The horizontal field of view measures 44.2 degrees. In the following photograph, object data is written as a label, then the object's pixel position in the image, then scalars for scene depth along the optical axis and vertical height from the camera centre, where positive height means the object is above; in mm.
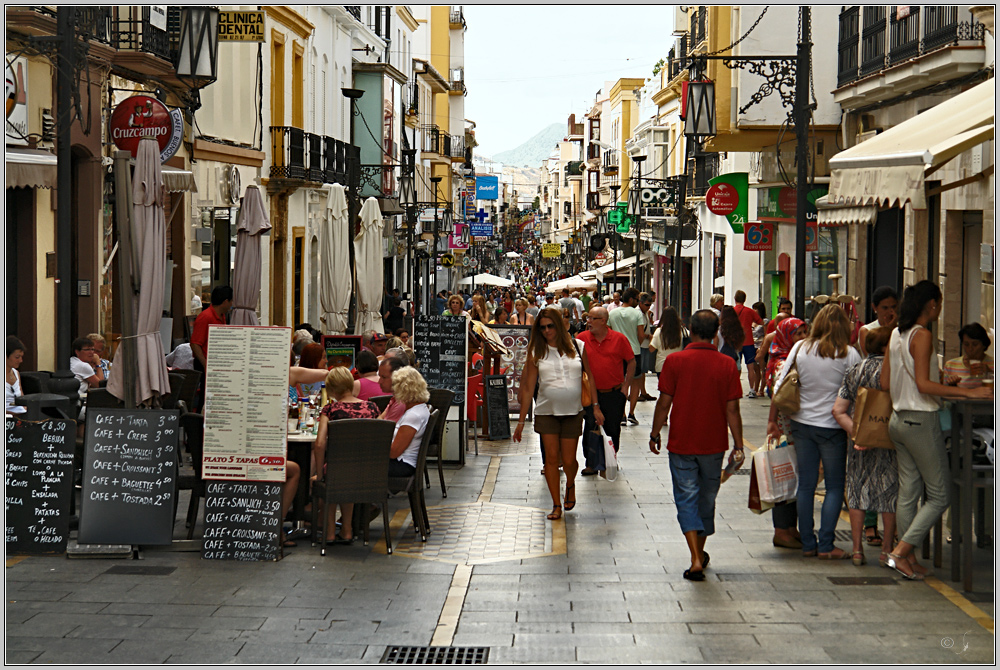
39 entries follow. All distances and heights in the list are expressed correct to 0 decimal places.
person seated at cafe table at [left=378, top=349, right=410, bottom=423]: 10703 -724
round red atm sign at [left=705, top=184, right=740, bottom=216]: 27844 +1995
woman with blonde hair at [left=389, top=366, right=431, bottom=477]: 9211 -1033
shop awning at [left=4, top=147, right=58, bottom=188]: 11094 +1019
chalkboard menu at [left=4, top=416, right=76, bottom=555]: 8438 -1423
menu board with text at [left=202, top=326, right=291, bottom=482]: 8609 -843
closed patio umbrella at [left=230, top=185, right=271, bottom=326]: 14625 +314
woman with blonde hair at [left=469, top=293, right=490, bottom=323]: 20312 -427
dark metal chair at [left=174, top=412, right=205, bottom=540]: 9031 -1372
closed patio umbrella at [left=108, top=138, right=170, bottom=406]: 9352 +20
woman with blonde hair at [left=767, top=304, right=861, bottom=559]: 8547 -934
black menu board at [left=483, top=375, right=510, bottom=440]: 15344 -1526
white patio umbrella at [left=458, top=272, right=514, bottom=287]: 54219 +200
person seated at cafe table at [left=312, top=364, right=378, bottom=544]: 8891 -945
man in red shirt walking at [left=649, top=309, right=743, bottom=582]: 8156 -888
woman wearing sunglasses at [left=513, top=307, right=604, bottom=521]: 10344 -823
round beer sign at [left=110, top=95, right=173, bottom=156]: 15078 +1976
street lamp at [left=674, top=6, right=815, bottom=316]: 13750 +1725
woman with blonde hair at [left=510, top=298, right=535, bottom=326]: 23078 -549
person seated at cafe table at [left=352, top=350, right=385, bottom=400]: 11141 -872
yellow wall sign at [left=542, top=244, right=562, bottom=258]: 78500 +2253
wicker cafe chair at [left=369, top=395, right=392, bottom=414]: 10617 -1014
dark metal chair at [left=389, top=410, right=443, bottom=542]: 9195 -1516
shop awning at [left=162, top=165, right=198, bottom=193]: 15686 +1317
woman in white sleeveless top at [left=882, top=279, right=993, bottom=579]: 7727 -798
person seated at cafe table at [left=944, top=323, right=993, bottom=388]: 7988 -475
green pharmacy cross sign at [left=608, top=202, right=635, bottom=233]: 46406 +2474
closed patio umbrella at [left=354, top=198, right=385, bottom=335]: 20469 +308
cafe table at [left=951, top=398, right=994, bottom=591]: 7320 -1116
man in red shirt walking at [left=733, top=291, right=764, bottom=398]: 20791 -724
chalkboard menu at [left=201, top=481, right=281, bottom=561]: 8445 -1657
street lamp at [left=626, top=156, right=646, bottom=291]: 39500 +2743
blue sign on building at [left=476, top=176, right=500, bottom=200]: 121312 +9661
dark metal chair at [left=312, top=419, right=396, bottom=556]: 8555 -1269
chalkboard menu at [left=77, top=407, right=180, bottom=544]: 8484 -1336
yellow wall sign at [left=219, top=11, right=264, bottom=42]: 18828 +3972
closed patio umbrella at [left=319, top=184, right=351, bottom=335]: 19062 +314
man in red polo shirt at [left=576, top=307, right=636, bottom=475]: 12094 -771
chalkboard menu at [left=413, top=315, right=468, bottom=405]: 14438 -777
